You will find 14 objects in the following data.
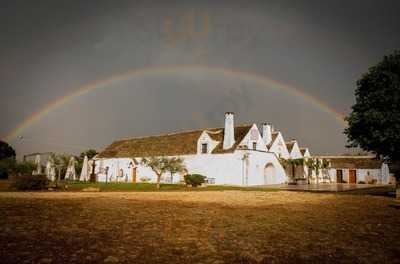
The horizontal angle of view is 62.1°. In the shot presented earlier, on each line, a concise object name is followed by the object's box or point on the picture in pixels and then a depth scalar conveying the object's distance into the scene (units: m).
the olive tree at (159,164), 33.12
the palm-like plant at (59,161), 35.16
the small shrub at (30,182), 25.28
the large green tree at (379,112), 21.09
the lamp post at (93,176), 47.94
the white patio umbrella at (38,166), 41.46
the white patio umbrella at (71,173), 45.18
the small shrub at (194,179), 33.59
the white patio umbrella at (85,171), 47.84
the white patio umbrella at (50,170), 35.54
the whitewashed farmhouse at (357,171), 52.72
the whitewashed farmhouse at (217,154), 38.22
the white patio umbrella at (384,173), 52.62
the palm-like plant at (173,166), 33.57
